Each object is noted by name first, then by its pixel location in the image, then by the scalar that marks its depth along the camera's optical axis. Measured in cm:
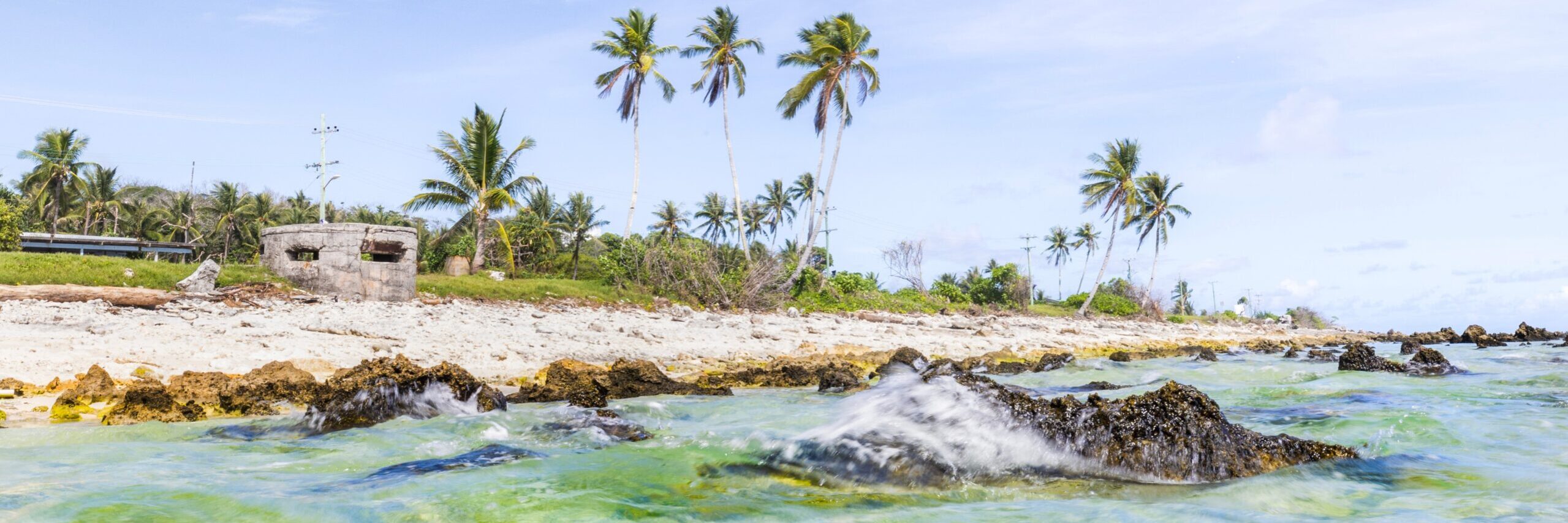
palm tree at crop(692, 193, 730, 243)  5700
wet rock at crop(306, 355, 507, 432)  636
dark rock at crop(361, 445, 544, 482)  467
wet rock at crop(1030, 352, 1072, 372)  1382
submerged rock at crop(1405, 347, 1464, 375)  1294
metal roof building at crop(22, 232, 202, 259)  3672
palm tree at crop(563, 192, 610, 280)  4406
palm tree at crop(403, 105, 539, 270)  3000
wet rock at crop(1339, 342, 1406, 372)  1312
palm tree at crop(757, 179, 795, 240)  5947
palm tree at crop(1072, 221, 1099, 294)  6481
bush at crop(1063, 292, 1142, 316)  4962
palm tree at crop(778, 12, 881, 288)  3331
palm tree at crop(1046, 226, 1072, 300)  6850
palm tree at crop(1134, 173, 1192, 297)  4688
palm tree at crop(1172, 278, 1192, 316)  7962
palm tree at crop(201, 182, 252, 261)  4819
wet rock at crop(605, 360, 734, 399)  882
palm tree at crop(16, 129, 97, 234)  4031
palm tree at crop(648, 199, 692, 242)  5438
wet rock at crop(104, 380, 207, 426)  655
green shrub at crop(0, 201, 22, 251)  3284
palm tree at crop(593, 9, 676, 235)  3341
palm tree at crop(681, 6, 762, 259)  3462
